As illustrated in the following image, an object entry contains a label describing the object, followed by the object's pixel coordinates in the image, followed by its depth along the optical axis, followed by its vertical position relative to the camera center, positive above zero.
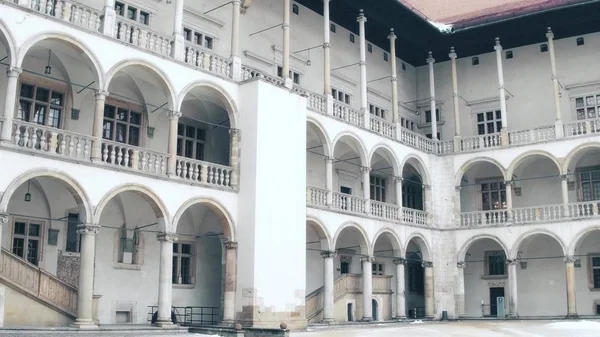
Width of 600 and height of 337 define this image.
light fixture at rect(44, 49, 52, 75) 17.81 +5.68
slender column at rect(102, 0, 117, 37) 17.14 +6.65
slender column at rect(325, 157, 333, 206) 23.23 +3.95
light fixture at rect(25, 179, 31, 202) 17.39 +2.47
